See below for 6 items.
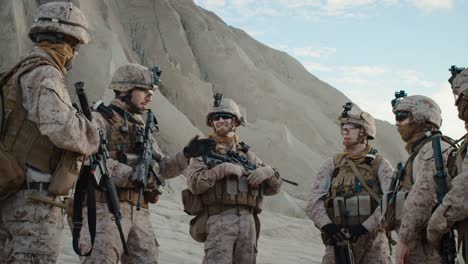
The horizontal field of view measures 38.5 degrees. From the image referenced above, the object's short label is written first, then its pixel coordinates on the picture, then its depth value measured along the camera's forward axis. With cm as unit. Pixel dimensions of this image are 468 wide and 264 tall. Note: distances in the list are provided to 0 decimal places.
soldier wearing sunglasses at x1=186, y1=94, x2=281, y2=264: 571
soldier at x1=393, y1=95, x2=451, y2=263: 441
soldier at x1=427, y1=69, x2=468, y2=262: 392
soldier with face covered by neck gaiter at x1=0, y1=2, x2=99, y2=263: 374
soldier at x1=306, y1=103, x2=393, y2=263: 552
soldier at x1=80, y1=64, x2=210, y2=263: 489
